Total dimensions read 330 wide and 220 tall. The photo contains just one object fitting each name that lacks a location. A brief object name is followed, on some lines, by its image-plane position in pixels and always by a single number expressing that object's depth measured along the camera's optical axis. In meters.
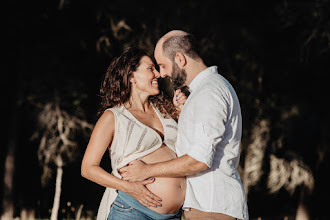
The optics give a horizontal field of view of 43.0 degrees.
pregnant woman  2.48
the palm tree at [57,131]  6.77
